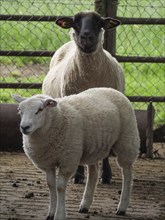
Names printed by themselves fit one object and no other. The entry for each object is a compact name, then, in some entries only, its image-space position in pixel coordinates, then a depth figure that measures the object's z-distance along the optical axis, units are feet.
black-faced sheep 37.43
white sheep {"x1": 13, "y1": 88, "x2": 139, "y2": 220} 30.07
